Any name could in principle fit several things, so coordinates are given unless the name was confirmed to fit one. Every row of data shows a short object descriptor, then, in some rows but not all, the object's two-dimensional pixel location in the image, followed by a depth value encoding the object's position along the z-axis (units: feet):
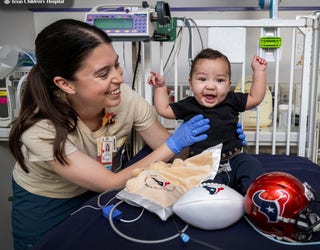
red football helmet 2.62
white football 2.73
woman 3.70
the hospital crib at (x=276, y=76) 5.31
